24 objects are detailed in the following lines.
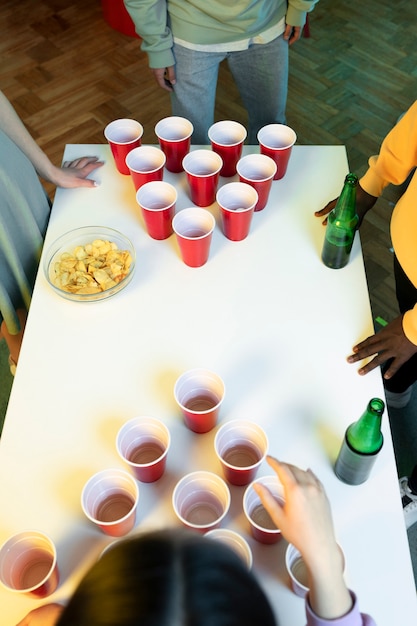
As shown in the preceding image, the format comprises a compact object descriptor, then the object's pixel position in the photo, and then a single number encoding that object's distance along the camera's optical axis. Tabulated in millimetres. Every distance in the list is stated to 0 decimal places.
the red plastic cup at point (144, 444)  890
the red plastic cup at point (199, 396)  932
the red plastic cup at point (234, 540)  777
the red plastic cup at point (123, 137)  1333
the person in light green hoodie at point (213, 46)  1522
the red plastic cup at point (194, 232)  1140
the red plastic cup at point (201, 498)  855
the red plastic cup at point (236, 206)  1183
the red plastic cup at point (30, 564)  779
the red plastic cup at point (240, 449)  870
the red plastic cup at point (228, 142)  1309
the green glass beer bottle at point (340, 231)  1147
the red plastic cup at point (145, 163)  1286
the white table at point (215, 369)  854
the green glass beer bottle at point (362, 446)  850
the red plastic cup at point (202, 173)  1242
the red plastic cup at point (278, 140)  1314
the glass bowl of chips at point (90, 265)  1146
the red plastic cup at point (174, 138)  1319
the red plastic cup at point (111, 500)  835
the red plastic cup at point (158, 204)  1208
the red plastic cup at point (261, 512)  817
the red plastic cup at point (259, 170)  1266
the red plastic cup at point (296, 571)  777
